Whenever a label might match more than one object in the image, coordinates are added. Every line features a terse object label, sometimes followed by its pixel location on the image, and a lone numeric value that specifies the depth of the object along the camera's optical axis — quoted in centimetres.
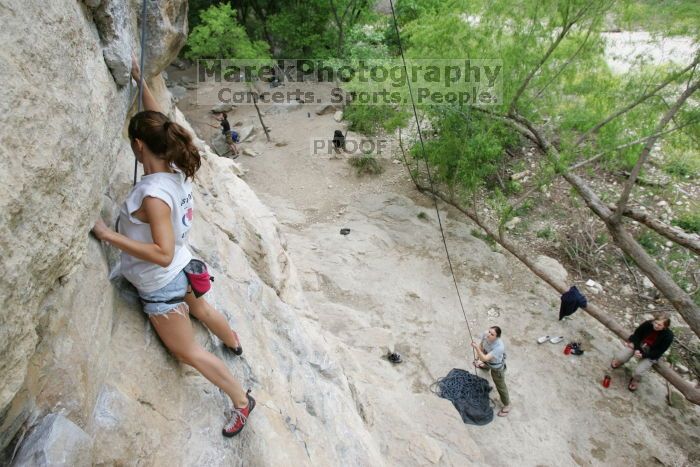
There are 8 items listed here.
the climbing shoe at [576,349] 780
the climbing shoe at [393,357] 691
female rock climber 207
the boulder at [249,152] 1355
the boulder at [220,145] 1362
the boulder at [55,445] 157
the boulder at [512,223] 1149
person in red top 681
